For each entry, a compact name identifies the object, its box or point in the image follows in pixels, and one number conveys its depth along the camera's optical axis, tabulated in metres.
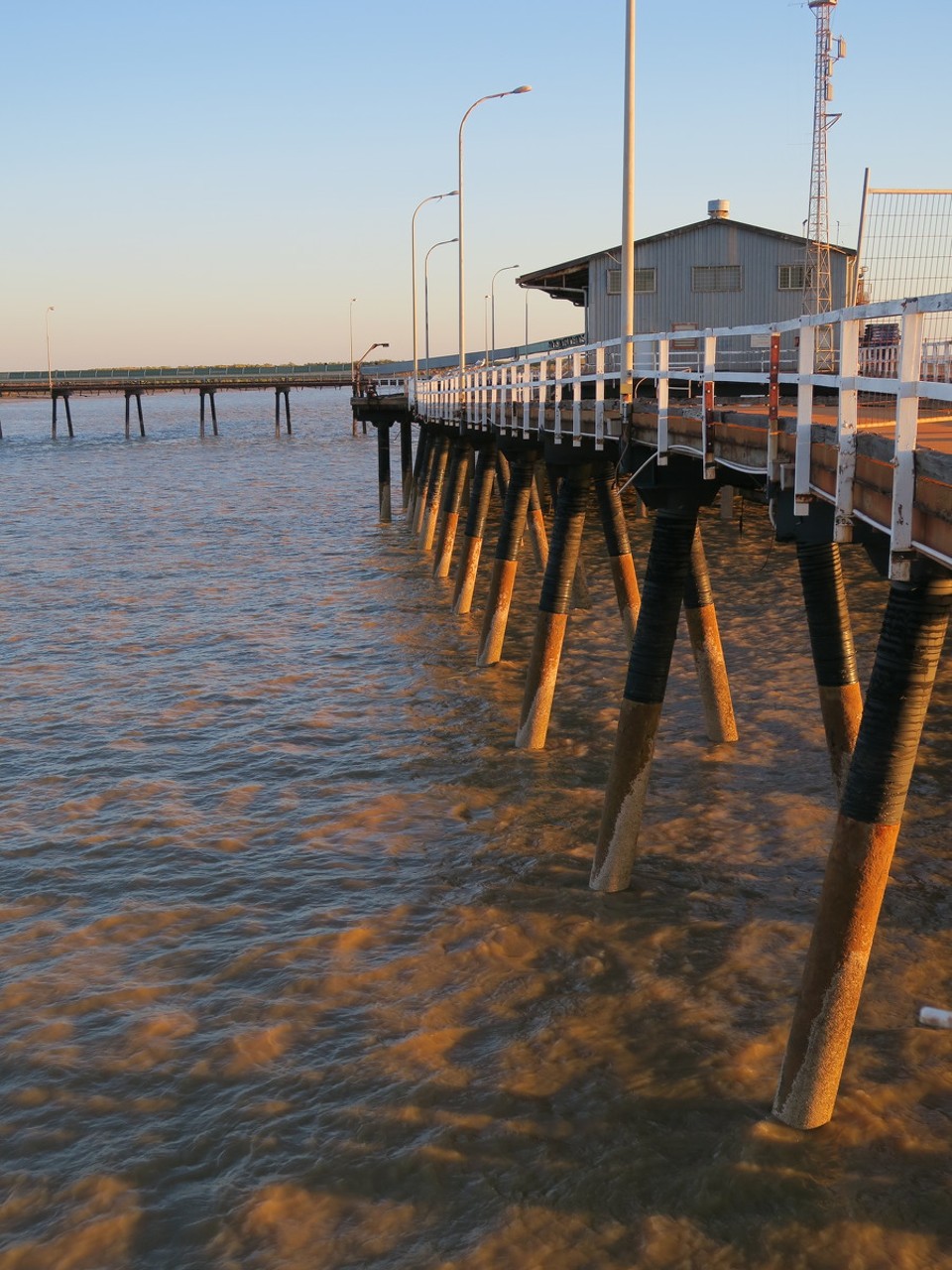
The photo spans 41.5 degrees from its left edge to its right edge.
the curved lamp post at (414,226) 37.44
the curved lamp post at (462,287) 32.97
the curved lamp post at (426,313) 62.38
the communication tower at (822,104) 40.91
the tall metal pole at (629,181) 12.45
